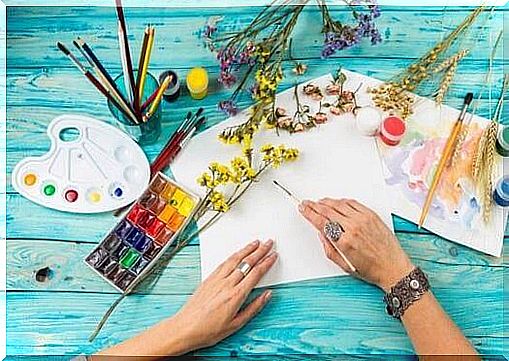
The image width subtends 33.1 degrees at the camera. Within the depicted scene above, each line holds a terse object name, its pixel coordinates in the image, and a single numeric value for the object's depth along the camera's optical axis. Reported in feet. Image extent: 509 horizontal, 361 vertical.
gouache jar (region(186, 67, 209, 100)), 4.65
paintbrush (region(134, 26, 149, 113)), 4.39
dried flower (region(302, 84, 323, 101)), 4.75
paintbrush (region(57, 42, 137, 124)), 4.35
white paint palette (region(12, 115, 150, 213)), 4.51
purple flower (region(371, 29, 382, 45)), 4.85
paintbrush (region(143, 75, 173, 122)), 4.49
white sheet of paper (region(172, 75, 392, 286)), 4.48
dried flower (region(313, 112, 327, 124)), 4.71
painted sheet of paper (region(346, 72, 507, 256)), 4.58
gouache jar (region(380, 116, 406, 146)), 4.63
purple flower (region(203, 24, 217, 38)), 4.83
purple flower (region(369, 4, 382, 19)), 4.88
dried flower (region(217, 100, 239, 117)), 4.69
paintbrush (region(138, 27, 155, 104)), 4.38
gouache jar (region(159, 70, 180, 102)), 4.67
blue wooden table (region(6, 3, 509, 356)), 4.39
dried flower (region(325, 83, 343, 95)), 4.77
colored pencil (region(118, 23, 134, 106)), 4.18
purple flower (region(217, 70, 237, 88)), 4.74
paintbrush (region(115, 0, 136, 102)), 4.11
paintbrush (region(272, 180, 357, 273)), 4.39
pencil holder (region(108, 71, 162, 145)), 4.55
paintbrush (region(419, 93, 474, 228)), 4.59
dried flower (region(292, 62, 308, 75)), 4.78
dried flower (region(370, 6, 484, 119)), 4.75
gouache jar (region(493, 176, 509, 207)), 4.58
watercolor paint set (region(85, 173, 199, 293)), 4.41
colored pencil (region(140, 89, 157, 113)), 4.51
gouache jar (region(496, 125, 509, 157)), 4.67
